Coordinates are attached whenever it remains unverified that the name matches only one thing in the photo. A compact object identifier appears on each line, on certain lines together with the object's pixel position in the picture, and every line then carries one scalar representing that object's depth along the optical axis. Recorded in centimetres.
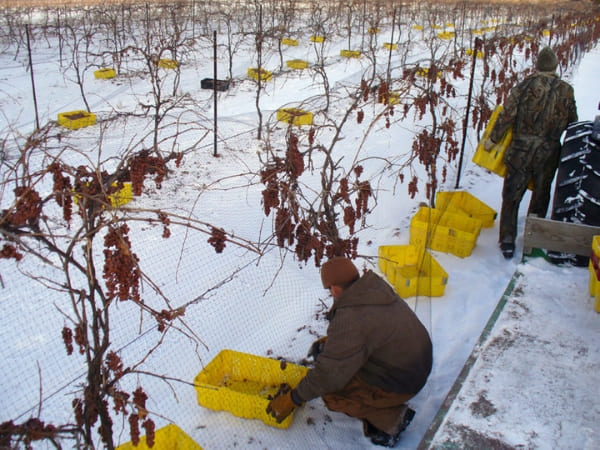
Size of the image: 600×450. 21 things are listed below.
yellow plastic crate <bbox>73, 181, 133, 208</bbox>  538
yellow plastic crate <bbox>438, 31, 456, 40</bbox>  1599
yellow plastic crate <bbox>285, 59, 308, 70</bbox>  1199
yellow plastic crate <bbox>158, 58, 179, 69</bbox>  927
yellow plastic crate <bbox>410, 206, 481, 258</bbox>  466
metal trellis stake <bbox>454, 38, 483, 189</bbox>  576
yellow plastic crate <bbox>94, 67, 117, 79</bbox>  1059
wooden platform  385
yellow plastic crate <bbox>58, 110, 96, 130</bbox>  746
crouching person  274
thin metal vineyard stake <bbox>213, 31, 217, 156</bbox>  681
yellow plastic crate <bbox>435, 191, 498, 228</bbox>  516
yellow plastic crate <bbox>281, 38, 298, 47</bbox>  1460
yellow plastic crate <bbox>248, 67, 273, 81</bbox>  975
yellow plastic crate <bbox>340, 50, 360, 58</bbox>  1281
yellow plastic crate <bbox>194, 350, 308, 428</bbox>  306
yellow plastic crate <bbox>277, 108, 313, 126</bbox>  768
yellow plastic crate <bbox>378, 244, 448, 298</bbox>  408
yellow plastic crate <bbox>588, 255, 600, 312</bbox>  335
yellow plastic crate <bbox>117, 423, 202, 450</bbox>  270
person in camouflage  440
